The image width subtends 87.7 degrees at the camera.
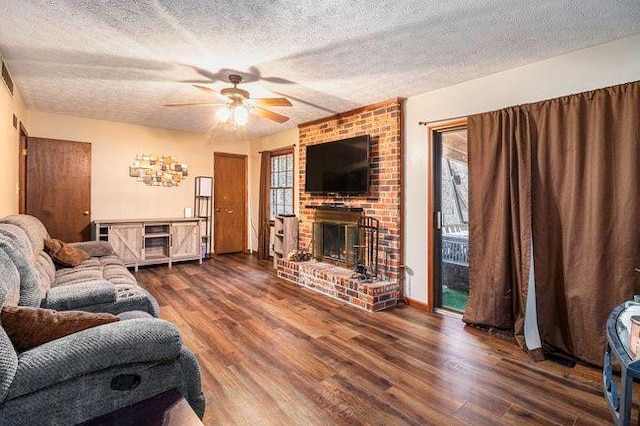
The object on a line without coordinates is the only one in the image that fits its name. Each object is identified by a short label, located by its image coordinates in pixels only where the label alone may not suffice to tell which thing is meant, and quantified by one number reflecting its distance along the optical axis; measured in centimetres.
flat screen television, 420
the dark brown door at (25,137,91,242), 486
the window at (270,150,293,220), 618
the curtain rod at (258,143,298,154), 585
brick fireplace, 383
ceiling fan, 314
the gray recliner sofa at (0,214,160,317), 190
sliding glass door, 362
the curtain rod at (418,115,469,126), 336
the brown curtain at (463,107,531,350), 282
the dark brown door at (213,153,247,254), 665
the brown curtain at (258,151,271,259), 642
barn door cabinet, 518
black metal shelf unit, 635
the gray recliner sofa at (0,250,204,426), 111
